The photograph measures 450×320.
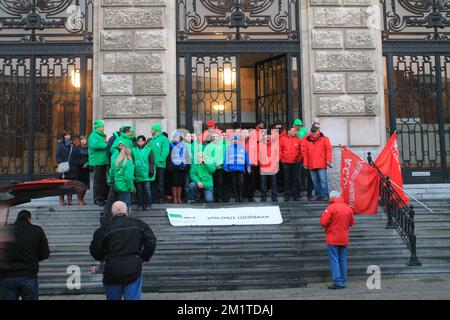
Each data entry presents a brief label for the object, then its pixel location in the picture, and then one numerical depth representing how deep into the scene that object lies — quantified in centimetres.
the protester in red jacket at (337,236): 858
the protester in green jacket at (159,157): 1187
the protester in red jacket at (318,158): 1226
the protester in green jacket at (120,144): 1076
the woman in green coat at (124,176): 1062
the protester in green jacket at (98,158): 1159
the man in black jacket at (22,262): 582
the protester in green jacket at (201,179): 1201
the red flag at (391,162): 1212
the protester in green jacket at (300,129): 1298
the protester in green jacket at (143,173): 1127
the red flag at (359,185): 1151
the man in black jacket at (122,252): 572
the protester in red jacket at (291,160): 1251
